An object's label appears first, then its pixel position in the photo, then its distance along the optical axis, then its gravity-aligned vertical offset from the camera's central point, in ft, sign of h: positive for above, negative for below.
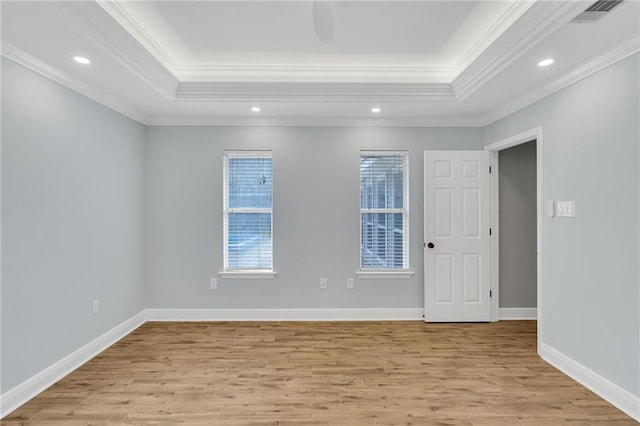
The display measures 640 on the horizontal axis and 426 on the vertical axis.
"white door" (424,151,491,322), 12.82 -1.07
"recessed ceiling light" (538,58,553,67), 8.02 +3.79
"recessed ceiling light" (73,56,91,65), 7.83 +3.80
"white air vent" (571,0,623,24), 5.86 +3.80
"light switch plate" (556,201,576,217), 8.79 +0.06
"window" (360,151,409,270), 13.51 +0.07
